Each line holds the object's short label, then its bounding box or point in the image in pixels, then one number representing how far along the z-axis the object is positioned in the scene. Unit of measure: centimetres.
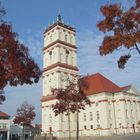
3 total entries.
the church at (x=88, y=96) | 7619
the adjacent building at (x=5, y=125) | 8806
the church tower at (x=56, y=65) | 7919
